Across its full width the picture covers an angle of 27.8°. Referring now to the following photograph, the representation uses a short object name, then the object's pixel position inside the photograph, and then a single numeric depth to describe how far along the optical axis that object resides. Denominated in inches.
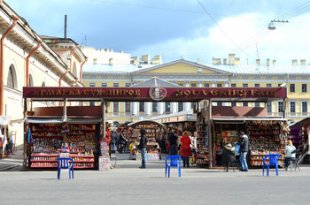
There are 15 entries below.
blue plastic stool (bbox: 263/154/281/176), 883.0
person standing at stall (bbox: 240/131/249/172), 966.7
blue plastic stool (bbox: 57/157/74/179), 800.9
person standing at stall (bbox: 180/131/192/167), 1084.5
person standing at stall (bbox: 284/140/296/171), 987.9
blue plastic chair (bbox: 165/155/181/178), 847.1
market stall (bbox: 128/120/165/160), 1408.0
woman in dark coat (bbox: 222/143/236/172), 966.6
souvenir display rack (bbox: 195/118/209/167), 1055.0
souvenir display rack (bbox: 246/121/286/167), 1038.4
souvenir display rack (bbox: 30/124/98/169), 999.0
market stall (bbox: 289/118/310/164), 1201.7
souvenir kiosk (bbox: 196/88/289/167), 1031.6
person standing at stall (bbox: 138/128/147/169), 1050.9
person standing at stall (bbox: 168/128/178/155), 1238.5
